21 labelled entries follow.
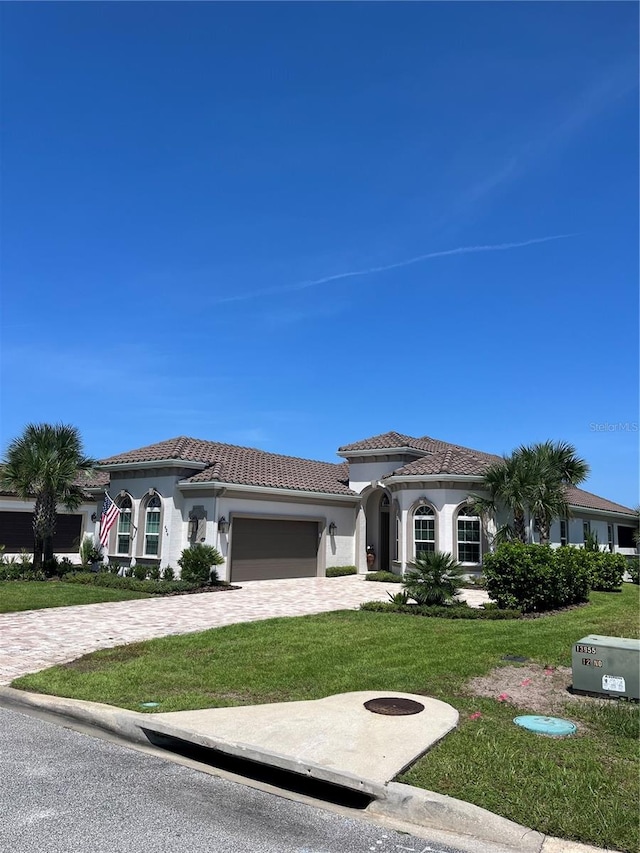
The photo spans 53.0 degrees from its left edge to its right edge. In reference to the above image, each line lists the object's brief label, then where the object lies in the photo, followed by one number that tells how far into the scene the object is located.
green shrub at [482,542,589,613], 15.68
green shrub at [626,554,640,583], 27.06
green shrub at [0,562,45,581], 22.45
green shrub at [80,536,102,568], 25.55
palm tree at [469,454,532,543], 21.95
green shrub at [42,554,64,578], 23.34
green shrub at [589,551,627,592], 21.72
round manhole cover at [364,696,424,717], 7.19
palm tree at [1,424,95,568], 22.81
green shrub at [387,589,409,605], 15.94
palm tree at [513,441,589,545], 21.95
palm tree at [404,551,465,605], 15.87
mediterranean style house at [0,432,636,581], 23.86
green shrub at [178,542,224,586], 21.77
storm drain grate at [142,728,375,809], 5.43
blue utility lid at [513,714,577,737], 6.64
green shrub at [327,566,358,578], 27.22
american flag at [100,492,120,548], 22.34
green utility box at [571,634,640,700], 7.75
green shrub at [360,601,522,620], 14.73
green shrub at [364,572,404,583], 24.92
